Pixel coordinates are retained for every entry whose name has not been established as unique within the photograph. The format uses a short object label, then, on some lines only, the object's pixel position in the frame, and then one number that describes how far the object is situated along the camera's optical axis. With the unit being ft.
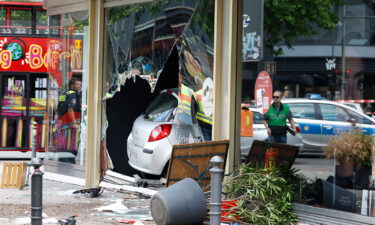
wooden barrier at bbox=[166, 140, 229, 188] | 63.31
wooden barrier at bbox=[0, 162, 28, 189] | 88.18
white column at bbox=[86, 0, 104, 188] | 87.66
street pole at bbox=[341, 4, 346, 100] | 56.65
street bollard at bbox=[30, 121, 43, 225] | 47.37
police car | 55.93
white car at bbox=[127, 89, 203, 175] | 79.36
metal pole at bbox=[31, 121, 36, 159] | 93.48
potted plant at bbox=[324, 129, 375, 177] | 56.24
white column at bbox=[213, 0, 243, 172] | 67.31
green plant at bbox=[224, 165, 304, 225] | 58.80
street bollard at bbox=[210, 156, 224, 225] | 45.80
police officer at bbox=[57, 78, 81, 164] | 94.68
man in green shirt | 63.10
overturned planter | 56.03
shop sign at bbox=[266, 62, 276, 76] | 64.29
